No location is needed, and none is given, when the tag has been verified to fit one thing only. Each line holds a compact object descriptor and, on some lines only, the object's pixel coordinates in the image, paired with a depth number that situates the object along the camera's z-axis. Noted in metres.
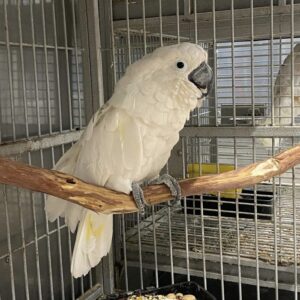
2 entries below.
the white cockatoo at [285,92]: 1.67
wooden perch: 1.05
